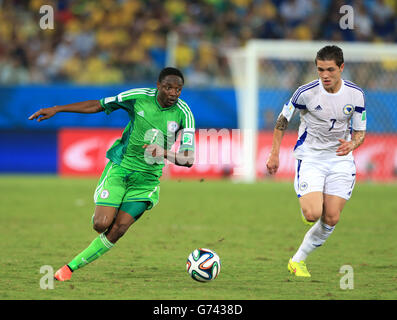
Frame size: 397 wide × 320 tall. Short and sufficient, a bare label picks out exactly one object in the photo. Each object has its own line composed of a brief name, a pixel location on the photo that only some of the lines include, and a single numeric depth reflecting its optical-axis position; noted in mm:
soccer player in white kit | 15016
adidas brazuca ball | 13758
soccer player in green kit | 14164
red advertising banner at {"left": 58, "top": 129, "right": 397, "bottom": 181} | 40187
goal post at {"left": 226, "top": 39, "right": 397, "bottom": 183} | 38844
